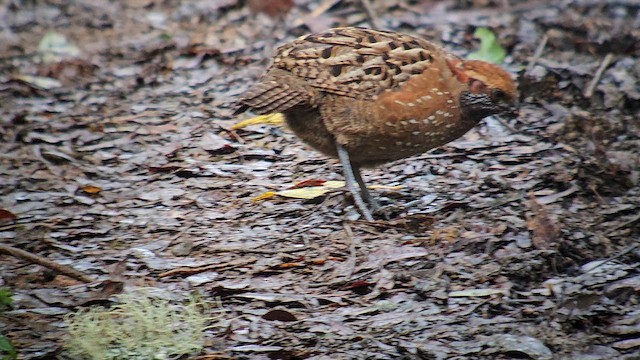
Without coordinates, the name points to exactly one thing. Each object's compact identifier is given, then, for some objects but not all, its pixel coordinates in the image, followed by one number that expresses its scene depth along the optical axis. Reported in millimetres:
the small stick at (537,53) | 15827
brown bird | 11195
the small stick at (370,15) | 18281
